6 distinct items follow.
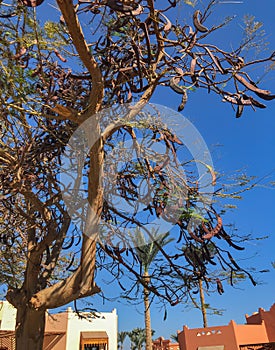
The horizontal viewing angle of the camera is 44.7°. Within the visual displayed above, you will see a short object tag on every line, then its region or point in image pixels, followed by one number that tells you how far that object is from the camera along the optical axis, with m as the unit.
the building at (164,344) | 22.11
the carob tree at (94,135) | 3.70
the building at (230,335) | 18.80
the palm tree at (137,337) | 33.38
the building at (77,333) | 17.30
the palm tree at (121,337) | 33.78
